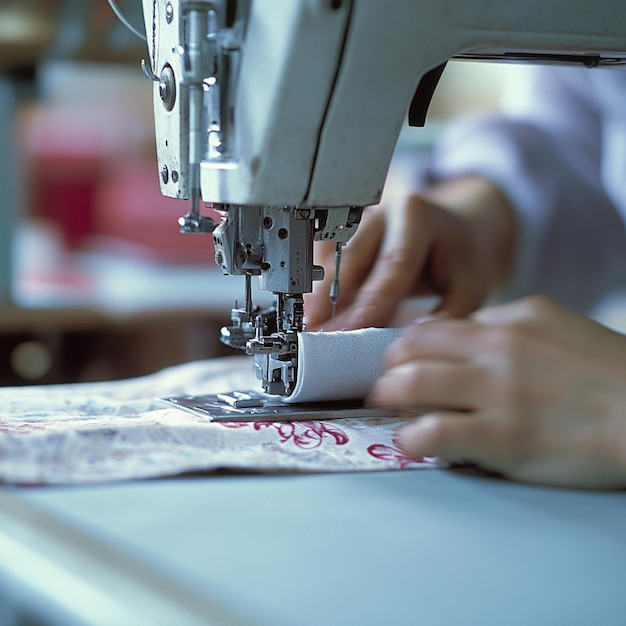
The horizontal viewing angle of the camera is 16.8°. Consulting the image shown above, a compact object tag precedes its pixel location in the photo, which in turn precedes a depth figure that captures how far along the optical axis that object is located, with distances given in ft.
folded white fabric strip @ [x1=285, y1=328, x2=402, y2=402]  2.96
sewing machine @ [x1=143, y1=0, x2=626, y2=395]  2.82
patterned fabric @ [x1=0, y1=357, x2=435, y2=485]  2.66
